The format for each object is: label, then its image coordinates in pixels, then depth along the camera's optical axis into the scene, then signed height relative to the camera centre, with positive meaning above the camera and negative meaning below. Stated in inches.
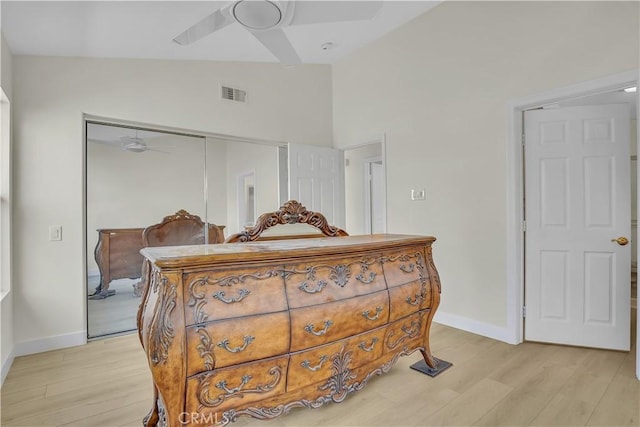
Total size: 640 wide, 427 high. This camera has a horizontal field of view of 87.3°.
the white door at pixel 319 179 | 170.4 +16.4
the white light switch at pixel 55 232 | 113.0 -6.5
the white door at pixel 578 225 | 105.3 -5.9
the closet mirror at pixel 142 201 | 123.6 +4.6
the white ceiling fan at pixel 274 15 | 78.4 +47.9
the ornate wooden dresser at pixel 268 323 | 51.8 -20.3
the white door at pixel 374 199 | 239.0 +7.5
